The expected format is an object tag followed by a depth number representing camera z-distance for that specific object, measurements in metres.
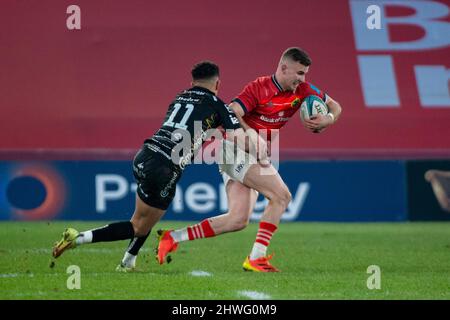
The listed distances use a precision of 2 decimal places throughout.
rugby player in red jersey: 17.87
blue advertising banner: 30.31
